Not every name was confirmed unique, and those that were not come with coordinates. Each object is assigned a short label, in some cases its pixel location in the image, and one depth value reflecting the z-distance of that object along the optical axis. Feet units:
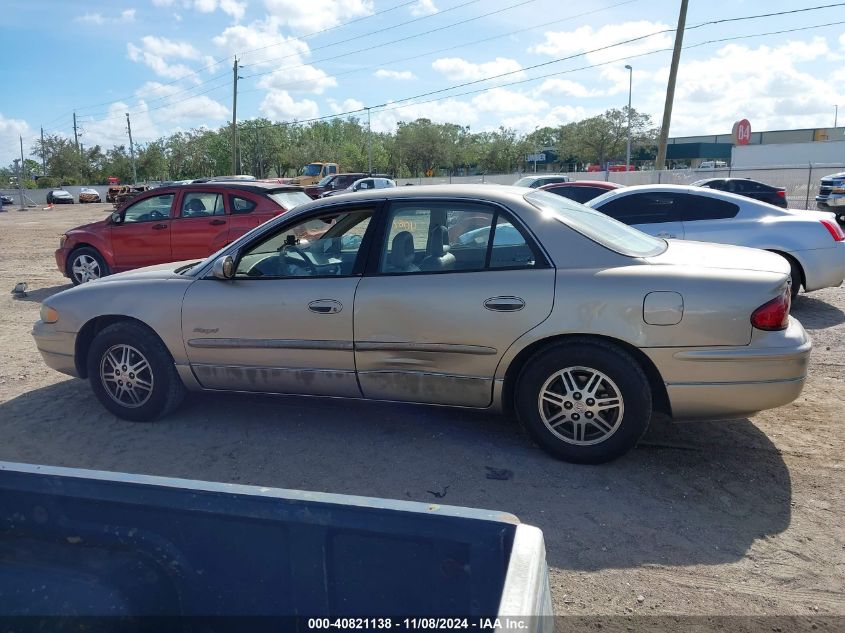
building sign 155.02
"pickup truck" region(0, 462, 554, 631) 5.44
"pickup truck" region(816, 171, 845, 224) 63.05
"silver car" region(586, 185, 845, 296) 25.64
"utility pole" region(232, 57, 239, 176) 161.79
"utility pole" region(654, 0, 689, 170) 76.89
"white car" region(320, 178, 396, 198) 96.17
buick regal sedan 12.52
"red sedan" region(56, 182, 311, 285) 32.89
